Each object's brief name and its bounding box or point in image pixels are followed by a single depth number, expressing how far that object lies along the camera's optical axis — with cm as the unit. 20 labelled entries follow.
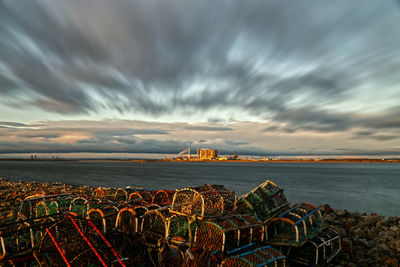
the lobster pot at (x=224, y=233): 549
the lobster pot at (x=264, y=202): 810
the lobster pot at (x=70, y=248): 452
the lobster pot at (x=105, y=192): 1257
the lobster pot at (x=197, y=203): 733
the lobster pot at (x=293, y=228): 612
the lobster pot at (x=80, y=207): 824
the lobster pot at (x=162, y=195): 1116
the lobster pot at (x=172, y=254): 570
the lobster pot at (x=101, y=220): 627
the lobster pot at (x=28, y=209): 804
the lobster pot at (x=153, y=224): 702
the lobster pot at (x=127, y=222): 664
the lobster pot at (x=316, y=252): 640
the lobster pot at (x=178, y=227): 632
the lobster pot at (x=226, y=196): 832
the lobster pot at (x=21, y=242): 463
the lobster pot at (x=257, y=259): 458
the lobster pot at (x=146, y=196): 1097
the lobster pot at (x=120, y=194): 1131
